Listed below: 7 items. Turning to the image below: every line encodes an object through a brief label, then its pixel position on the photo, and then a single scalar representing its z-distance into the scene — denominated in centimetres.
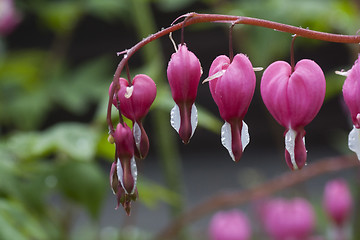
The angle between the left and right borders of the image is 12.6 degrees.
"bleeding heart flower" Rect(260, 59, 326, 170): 54
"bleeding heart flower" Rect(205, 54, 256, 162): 54
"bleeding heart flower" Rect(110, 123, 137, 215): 54
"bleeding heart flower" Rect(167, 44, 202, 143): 54
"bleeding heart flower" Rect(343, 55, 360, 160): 53
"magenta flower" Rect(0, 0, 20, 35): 239
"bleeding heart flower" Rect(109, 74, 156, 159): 55
